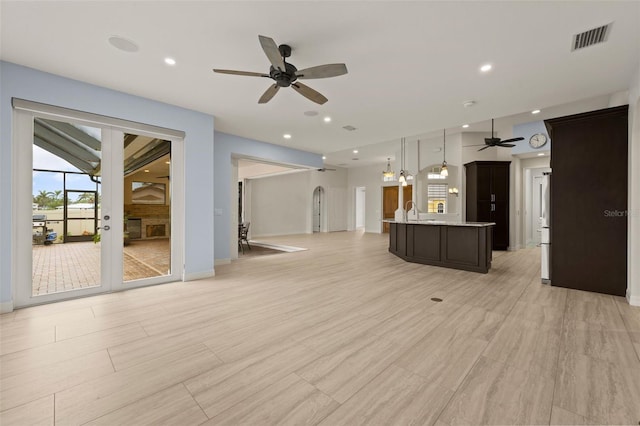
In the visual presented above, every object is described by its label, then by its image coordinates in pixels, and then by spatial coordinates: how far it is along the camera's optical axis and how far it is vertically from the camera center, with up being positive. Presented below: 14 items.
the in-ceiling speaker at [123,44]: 2.79 +1.81
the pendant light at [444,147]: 8.37 +2.10
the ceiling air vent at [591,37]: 2.65 +1.83
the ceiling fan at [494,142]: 6.20 +1.67
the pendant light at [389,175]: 8.69 +1.22
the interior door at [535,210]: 8.80 +0.11
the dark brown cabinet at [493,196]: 7.91 +0.51
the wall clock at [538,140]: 6.66 +1.85
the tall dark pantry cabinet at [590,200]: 3.80 +0.20
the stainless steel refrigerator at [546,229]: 4.40 -0.26
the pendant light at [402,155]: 8.69 +2.04
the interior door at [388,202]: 13.34 +0.53
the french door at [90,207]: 3.39 +0.07
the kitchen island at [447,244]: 5.10 -0.66
